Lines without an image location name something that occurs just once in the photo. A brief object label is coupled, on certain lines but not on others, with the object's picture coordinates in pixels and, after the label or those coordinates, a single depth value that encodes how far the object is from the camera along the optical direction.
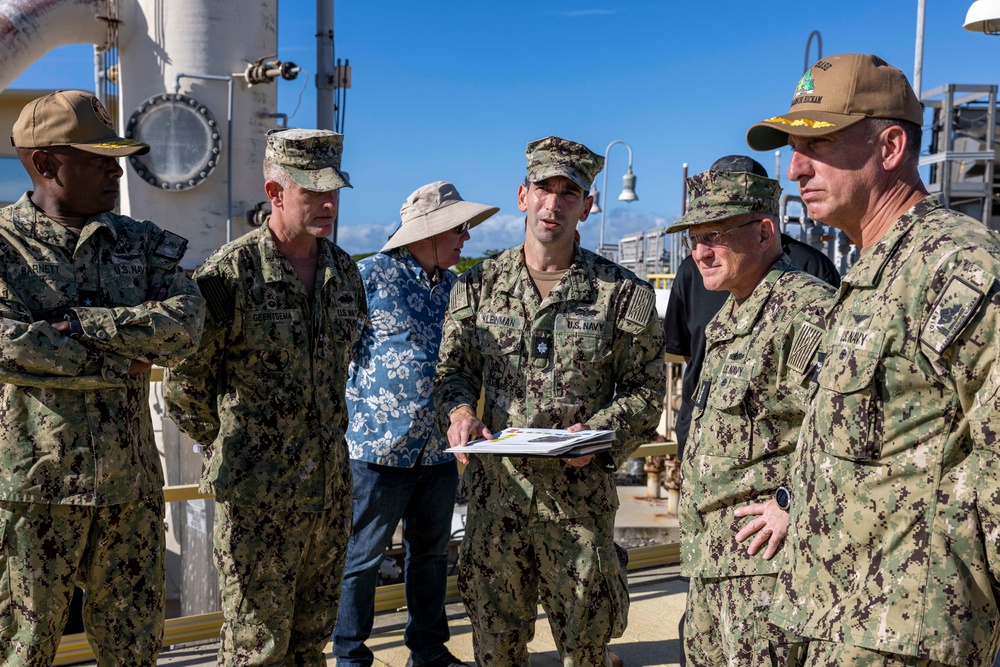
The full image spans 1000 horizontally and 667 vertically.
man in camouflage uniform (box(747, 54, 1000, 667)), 1.84
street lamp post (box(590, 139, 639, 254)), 25.31
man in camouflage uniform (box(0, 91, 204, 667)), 2.88
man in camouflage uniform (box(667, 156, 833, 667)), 2.69
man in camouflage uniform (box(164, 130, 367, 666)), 3.27
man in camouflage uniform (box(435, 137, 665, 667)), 3.29
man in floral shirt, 4.08
